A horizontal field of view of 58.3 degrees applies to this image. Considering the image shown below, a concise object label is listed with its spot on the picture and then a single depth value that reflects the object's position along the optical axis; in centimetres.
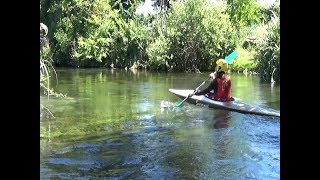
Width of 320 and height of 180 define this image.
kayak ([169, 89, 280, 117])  805
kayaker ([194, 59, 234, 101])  833
